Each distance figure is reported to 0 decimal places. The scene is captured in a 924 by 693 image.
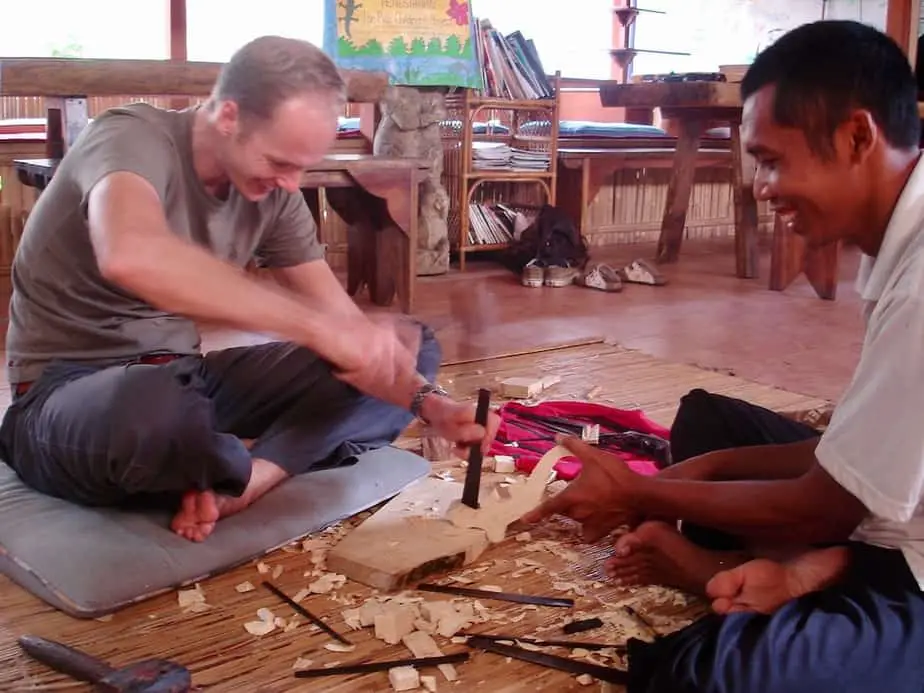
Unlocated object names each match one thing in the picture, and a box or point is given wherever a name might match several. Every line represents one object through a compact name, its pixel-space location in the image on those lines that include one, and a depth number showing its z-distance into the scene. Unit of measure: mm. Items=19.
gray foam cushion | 1632
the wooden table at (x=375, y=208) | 3787
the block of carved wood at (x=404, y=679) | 1441
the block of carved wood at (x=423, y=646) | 1495
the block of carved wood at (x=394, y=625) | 1564
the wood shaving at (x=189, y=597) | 1661
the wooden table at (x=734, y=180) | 4879
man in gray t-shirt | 1566
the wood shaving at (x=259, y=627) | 1588
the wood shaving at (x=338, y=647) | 1544
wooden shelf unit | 5098
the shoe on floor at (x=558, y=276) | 5004
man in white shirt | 1232
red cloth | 2297
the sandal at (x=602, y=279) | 4910
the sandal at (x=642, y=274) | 5082
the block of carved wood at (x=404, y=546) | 1735
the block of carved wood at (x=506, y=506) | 1907
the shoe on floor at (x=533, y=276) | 5008
